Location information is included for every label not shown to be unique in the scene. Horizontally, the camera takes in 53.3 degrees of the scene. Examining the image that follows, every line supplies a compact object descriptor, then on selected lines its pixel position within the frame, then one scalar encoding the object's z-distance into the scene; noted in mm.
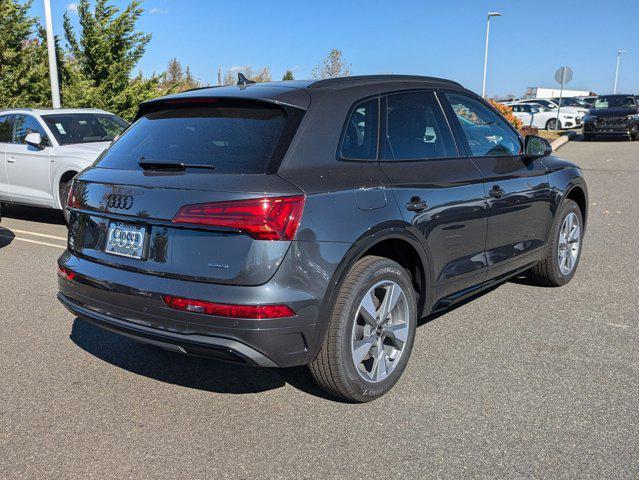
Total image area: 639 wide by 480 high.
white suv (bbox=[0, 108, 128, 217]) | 8773
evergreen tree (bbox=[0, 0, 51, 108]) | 15633
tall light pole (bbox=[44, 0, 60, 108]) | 13766
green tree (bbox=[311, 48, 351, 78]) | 35250
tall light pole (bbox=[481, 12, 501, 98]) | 39650
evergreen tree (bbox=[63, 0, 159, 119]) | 16141
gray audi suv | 2922
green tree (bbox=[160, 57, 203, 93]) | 54012
